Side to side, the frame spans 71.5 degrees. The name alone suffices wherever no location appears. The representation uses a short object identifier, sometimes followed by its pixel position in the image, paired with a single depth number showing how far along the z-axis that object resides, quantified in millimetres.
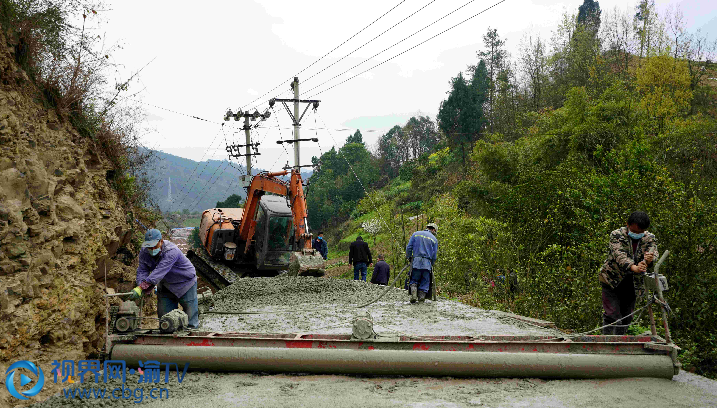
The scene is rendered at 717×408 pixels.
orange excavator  14609
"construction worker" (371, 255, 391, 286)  13398
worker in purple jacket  6180
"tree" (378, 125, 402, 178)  65062
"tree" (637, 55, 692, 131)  22719
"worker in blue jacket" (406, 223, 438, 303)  9180
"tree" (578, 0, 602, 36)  42469
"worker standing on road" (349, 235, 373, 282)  14898
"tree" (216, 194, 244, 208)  50625
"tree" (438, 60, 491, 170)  41625
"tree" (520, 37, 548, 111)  36594
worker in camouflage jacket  5391
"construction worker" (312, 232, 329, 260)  15992
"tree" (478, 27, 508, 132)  48875
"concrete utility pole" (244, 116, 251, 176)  25766
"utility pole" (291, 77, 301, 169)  19938
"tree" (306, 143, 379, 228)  57344
